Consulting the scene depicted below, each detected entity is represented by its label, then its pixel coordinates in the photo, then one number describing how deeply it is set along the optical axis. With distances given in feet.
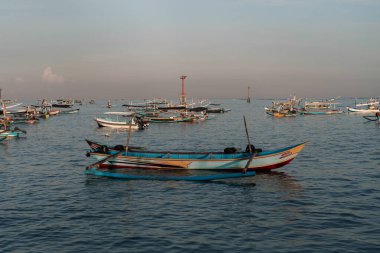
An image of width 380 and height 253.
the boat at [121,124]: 256.11
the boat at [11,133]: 192.86
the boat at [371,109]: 425.40
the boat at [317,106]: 407.48
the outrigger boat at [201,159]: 106.83
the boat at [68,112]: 487.12
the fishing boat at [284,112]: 384.68
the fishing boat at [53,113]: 425.40
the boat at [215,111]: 484.99
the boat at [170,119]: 302.25
